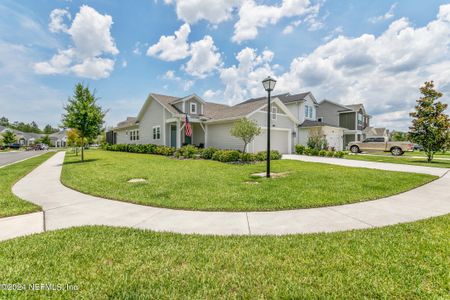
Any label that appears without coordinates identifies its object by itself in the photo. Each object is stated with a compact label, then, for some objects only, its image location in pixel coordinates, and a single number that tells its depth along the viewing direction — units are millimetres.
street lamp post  8696
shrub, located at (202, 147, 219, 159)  15734
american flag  18422
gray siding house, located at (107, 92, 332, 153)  18516
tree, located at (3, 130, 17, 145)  47284
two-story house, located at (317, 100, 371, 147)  31094
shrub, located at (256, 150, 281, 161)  14875
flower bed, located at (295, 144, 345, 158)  17769
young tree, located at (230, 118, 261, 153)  14422
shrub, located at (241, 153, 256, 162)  14164
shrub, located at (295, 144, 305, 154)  20562
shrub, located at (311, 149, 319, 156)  19228
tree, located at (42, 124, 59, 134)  100312
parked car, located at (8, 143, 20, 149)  50116
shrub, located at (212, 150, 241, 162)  14078
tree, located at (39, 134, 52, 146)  61097
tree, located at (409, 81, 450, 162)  14422
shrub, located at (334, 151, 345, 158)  17422
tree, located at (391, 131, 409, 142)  53219
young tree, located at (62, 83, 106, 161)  14938
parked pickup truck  20578
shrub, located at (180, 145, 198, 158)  16547
